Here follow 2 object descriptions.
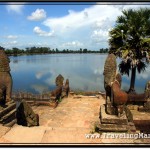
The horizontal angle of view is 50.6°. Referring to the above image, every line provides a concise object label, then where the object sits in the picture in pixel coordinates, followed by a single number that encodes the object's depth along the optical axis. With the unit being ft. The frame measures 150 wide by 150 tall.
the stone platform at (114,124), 14.20
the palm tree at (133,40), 29.17
